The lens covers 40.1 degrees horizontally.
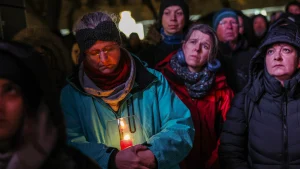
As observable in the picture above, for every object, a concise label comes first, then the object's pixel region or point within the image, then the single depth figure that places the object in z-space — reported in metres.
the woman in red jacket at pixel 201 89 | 3.42
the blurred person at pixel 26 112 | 1.46
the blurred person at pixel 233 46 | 4.08
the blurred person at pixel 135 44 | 5.80
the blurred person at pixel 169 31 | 3.95
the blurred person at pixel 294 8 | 5.79
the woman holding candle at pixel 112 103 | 2.37
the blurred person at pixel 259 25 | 5.95
